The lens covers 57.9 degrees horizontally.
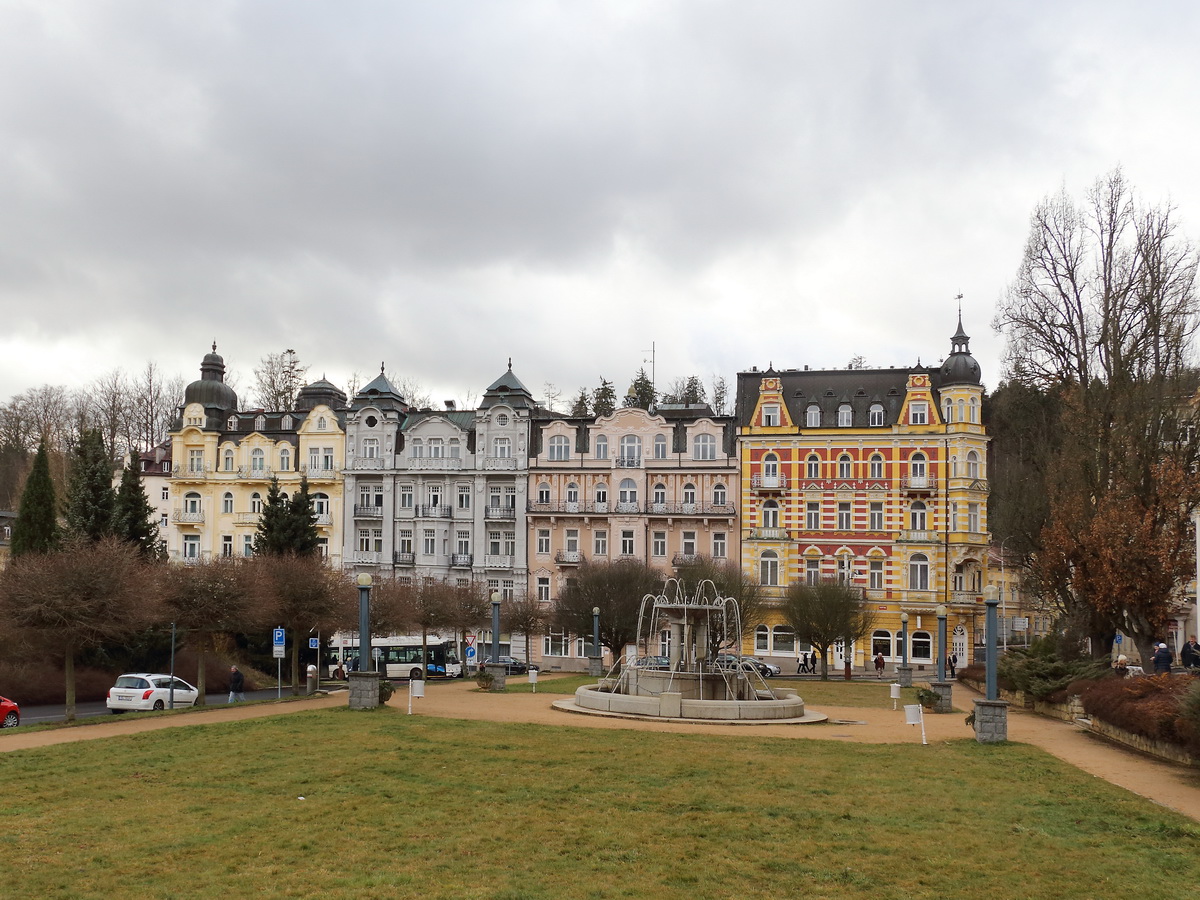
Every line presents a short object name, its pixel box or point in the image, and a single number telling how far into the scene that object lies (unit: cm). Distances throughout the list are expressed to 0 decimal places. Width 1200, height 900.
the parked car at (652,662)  3731
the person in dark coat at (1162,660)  3091
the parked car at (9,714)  2847
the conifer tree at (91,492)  4588
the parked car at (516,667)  5706
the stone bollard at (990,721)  2472
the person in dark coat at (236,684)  3588
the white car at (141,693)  3231
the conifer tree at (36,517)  4491
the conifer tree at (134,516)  4638
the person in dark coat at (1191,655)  3158
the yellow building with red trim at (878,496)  6000
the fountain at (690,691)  2836
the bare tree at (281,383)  8488
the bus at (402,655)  5597
